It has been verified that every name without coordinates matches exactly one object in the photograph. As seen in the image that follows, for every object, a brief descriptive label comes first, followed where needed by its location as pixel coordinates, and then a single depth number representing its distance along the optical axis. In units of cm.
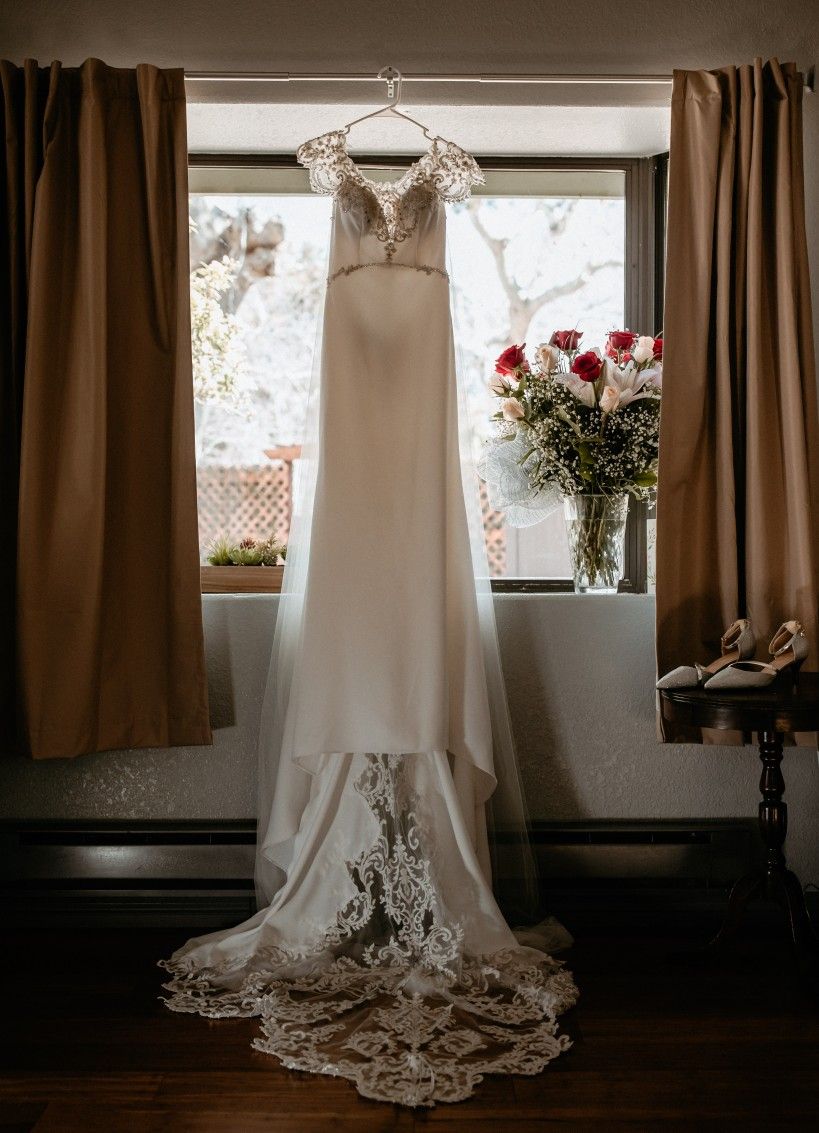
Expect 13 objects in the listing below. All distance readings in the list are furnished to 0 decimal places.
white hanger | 240
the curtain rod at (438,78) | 245
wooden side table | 193
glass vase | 256
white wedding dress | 206
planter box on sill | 268
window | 296
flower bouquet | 246
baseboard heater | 246
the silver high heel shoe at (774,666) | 204
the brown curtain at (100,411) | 234
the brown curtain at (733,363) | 233
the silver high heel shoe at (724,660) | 212
